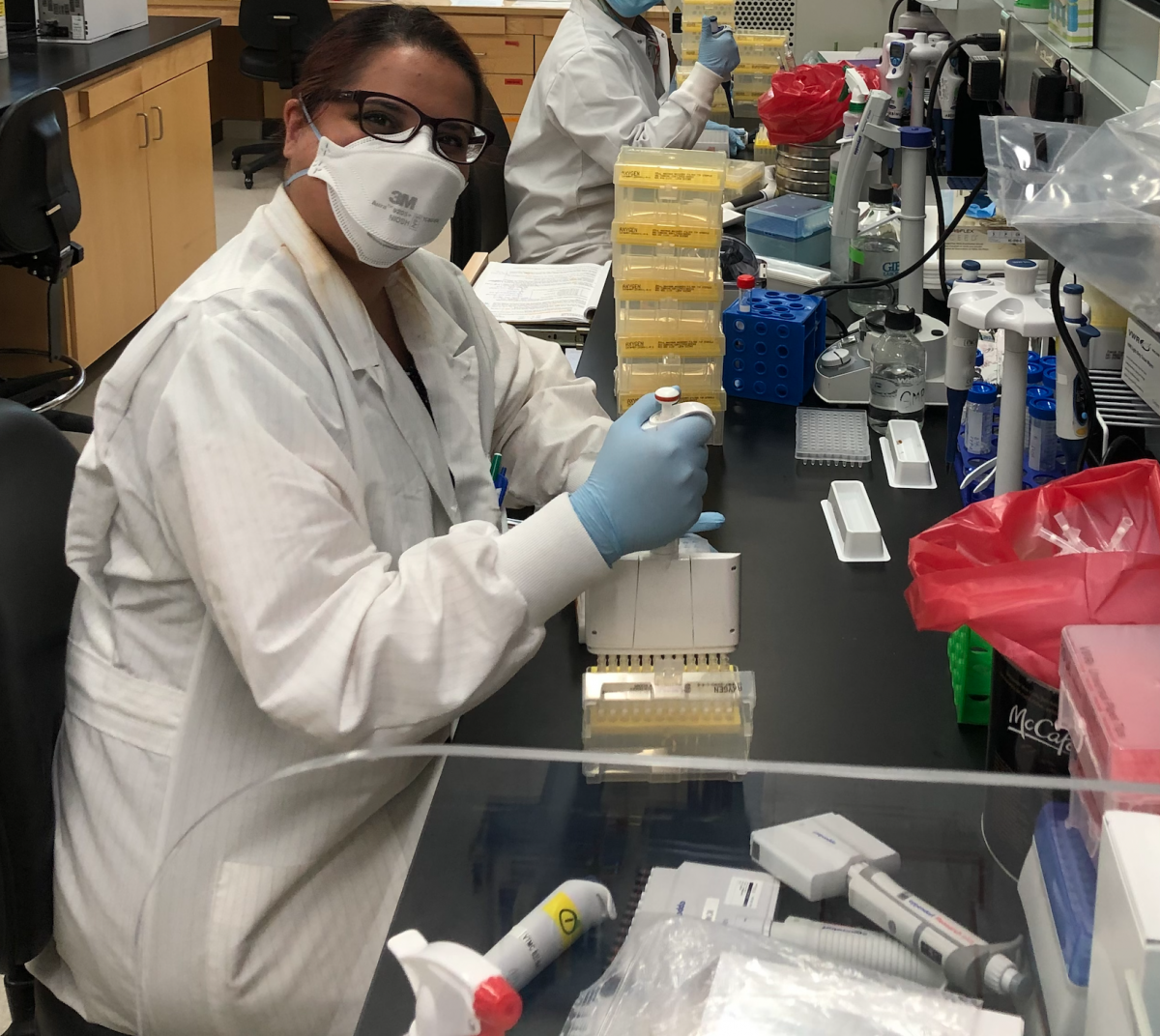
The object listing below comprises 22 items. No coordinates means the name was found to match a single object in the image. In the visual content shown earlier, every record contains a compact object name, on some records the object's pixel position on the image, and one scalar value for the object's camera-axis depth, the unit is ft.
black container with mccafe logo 2.91
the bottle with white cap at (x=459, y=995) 2.05
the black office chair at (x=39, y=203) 9.53
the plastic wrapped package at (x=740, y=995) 2.07
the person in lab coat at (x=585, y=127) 9.65
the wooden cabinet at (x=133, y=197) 12.19
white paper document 7.18
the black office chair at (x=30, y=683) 3.74
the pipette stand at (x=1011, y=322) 3.97
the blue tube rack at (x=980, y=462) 4.52
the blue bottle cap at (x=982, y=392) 4.88
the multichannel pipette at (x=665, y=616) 3.62
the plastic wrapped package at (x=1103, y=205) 3.66
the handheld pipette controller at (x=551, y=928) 2.28
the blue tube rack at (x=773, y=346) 5.98
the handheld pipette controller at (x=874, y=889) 2.22
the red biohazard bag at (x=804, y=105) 8.88
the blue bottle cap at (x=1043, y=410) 4.46
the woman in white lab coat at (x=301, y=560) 3.36
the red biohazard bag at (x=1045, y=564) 2.95
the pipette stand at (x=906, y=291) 6.09
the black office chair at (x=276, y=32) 18.43
